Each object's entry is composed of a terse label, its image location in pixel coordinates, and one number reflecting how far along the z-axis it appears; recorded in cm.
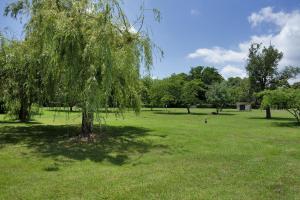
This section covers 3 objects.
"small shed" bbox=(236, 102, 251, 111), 4036
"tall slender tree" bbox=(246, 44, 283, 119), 2176
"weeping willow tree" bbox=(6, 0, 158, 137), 696
